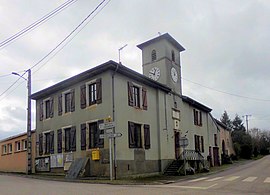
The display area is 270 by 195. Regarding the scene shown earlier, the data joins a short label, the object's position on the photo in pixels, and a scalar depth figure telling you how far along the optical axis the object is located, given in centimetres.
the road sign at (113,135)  1343
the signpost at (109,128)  1347
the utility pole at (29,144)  1914
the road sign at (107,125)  1354
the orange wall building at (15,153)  2225
